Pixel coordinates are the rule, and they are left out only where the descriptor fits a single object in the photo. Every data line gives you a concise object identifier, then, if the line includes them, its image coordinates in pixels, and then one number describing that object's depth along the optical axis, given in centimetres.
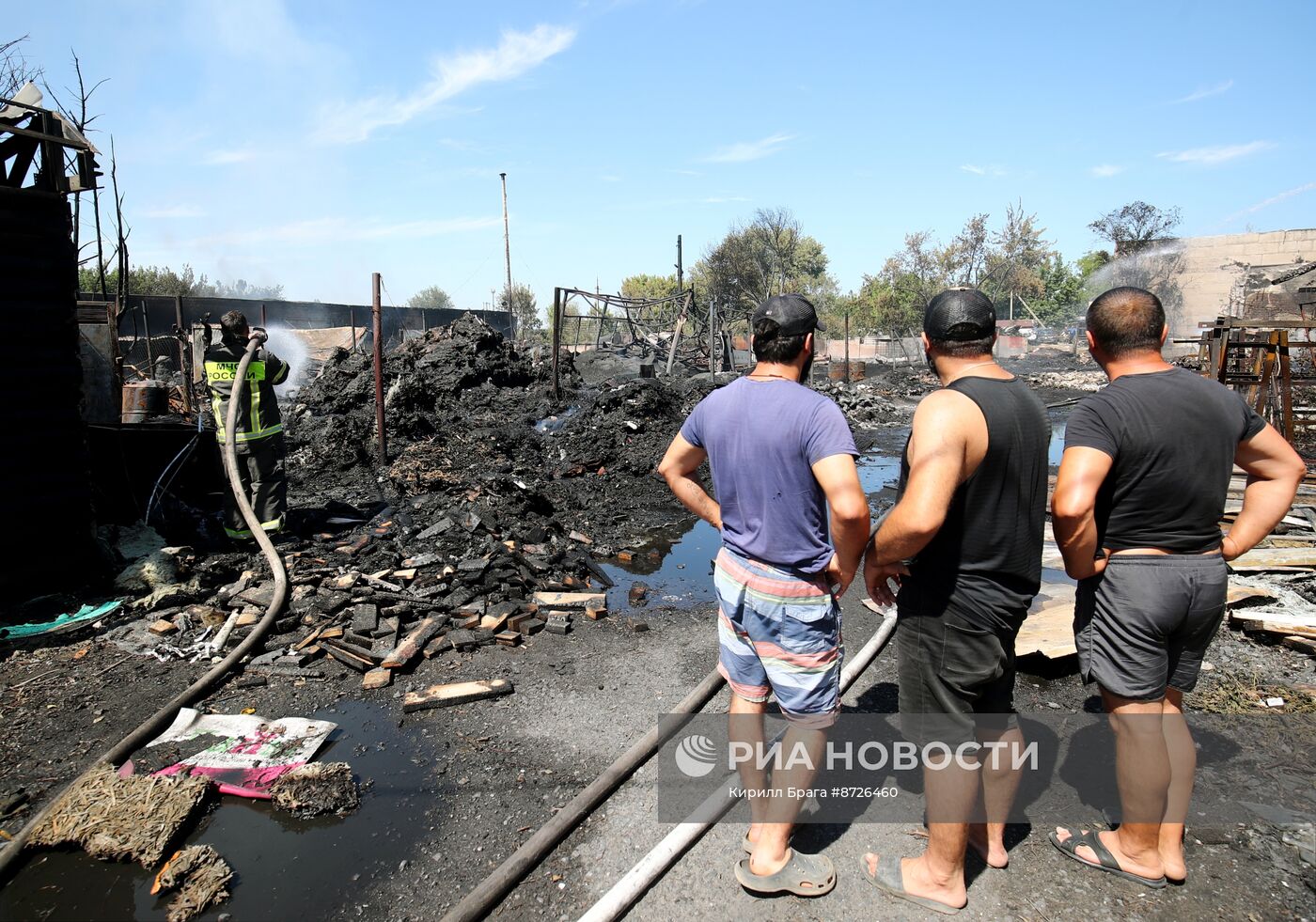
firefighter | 616
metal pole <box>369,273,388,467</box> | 909
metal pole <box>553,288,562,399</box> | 1464
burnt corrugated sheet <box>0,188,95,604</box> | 476
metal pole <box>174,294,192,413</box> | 1194
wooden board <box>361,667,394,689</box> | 414
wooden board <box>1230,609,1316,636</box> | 434
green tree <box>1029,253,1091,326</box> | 4891
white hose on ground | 237
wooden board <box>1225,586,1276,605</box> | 479
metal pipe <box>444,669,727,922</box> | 242
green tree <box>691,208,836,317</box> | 4478
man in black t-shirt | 234
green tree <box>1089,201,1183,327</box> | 3225
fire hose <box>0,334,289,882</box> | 281
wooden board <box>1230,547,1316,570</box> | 519
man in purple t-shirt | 233
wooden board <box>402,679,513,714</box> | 389
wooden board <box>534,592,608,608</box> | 527
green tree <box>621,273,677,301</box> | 6544
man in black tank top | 219
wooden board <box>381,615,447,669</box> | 432
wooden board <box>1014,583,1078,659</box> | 414
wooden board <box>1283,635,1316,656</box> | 425
